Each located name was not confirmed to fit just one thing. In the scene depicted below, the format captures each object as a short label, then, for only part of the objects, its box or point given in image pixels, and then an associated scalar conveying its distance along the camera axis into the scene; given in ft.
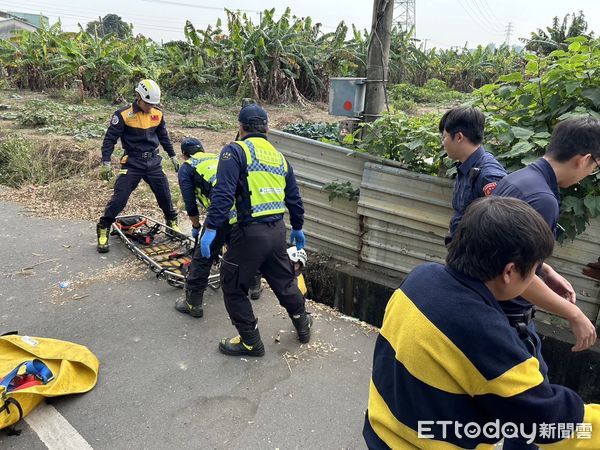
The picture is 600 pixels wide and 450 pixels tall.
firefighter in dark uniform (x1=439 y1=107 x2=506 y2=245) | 8.85
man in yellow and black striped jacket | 3.85
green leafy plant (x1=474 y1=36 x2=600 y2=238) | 10.61
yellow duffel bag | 8.60
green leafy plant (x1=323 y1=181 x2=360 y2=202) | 14.94
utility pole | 14.78
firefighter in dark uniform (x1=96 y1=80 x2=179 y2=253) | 17.34
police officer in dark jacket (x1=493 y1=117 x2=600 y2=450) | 6.58
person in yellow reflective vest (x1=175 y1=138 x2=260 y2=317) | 13.19
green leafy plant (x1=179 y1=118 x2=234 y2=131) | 41.01
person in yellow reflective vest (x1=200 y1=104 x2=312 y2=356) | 10.39
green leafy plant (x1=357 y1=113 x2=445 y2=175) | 13.21
